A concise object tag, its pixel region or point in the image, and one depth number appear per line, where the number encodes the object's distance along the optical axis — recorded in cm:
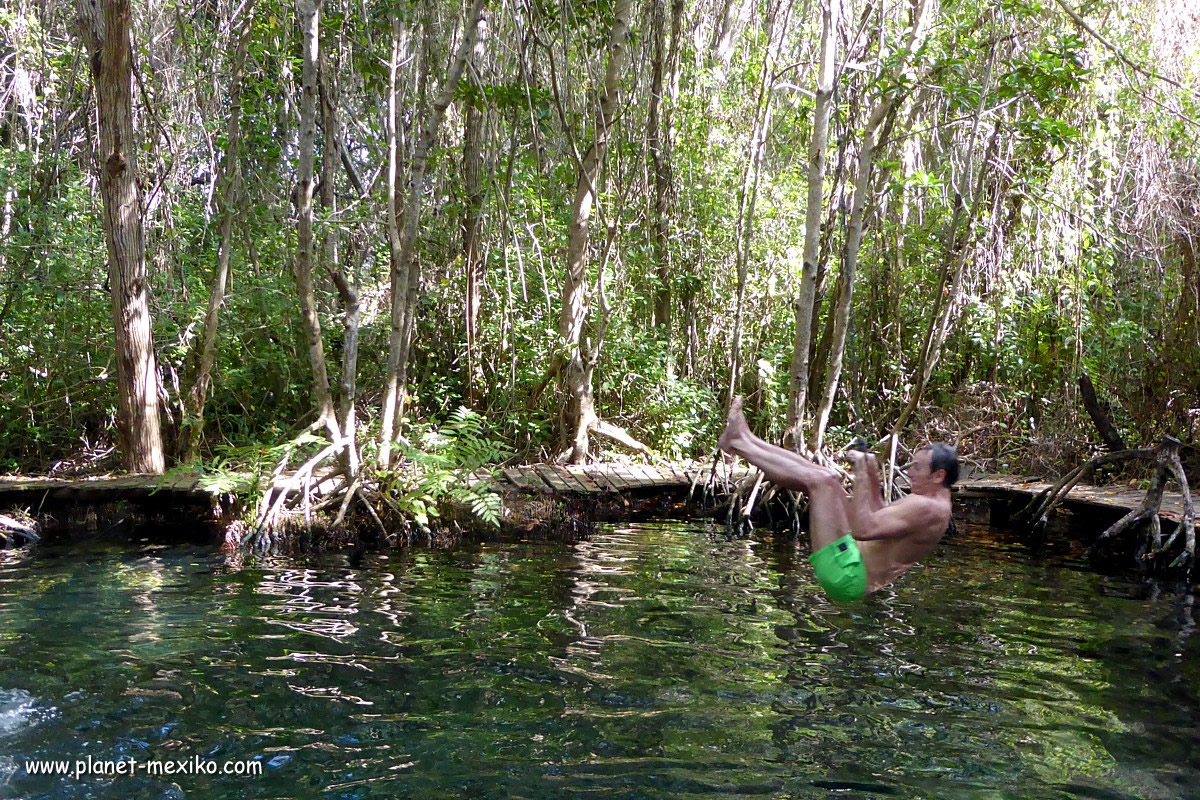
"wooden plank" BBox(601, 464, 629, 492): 1289
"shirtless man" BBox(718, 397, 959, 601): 557
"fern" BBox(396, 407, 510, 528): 1042
